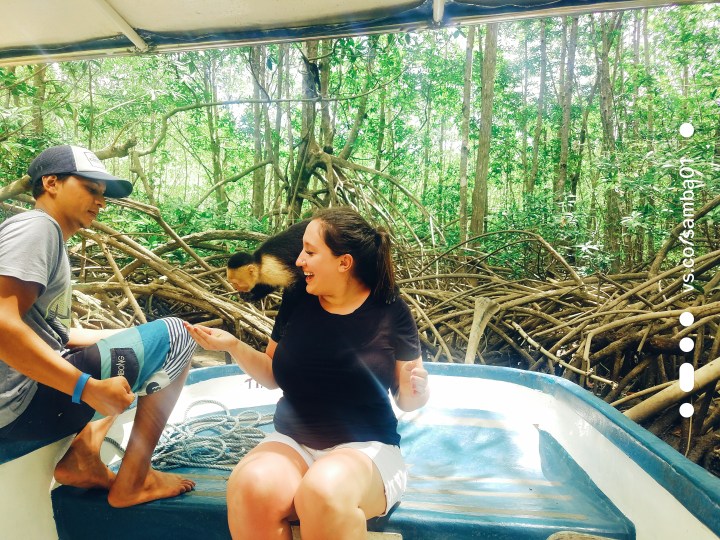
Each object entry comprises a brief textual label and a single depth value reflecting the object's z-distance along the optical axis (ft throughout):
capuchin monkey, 7.47
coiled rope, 5.80
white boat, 4.15
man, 3.84
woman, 4.06
